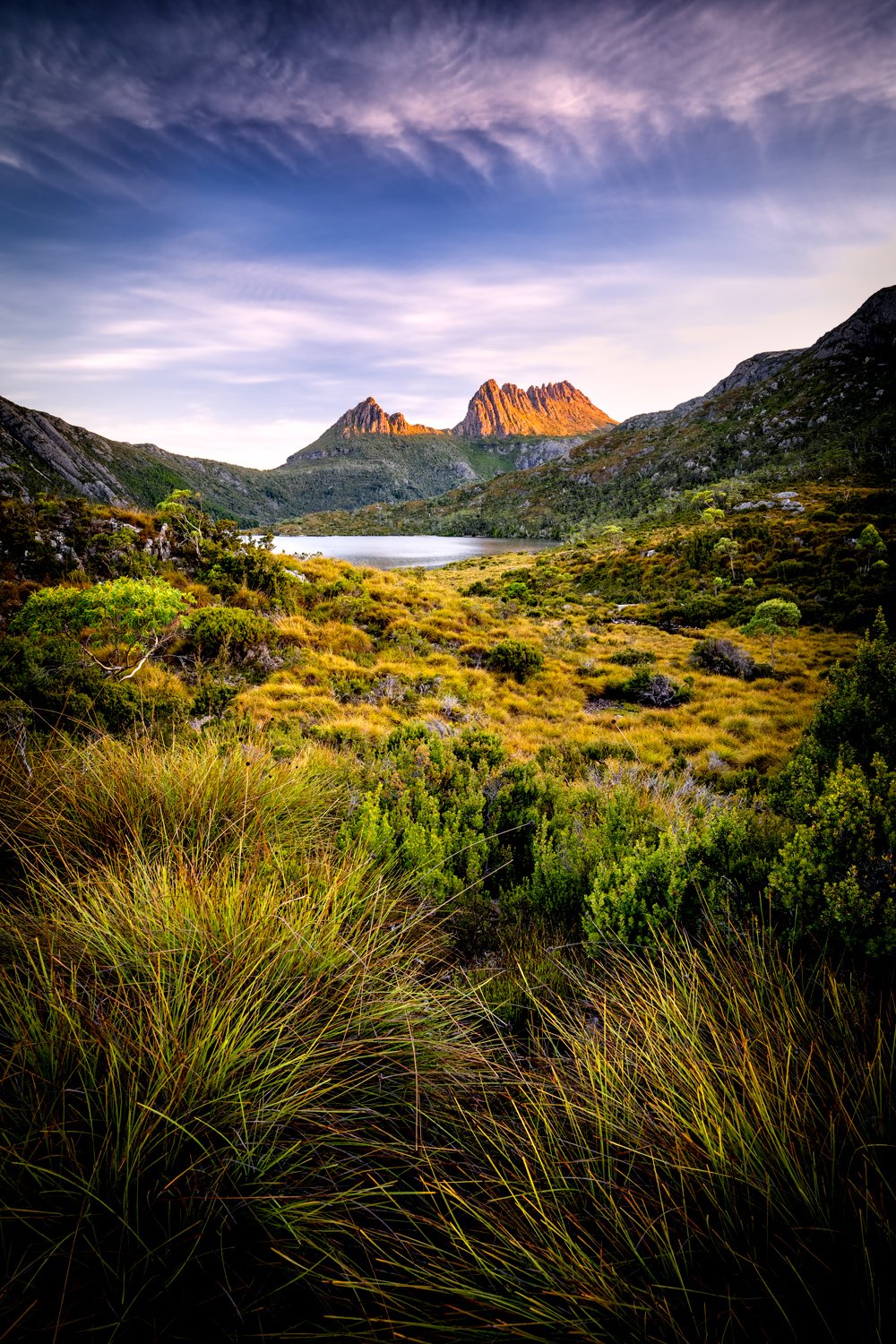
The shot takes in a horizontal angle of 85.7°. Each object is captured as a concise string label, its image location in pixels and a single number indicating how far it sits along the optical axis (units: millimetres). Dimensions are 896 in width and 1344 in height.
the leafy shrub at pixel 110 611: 7211
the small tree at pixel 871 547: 20891
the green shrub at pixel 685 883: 2592
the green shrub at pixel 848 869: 2086
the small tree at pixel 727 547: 27530
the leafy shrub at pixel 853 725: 3434
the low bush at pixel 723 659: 14056
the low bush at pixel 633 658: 14845
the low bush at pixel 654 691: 11852
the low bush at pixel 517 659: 13266
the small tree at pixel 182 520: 14375
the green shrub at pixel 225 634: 10453
